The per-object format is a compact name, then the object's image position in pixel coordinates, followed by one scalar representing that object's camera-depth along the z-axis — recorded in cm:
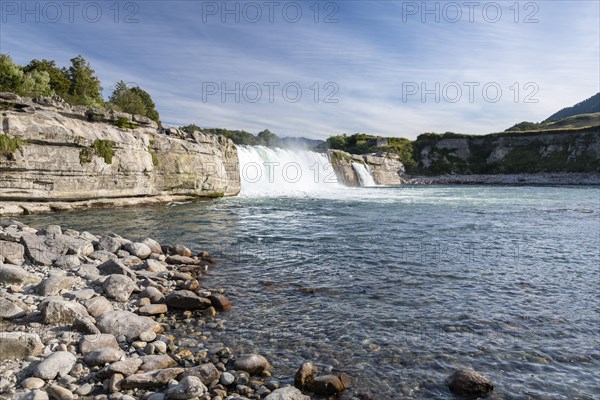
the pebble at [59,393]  512
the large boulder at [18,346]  593
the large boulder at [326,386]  584
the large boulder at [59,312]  733
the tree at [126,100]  7525
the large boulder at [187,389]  534
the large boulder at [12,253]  1059
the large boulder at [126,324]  730
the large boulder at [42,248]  1108
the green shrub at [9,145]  2410
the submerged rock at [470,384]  585
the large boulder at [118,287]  925
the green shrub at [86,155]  2831
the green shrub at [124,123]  3308
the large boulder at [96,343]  643
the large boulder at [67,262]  1096
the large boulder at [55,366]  554
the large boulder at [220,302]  914
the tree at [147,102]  8912
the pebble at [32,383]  528
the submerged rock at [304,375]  600
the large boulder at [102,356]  608
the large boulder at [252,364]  634
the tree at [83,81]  6956
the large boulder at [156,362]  613
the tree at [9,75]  4941
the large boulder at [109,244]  1332
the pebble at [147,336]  717
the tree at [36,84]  4867
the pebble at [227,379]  592
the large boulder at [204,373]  588
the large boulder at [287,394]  540
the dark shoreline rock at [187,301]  902
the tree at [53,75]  6116
